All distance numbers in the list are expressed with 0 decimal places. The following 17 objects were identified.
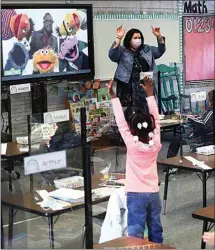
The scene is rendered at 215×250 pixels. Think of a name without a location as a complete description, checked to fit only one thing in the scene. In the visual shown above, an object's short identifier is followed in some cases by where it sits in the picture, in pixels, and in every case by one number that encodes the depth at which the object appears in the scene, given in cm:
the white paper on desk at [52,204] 298
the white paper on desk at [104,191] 319
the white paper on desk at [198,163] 431
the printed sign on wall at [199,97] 485
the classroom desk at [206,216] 305
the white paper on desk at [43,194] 302
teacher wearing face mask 672
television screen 617
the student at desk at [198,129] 472
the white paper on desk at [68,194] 280
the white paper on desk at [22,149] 278
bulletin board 815
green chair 711
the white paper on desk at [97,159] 312
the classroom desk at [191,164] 432
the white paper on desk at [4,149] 287
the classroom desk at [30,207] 273
